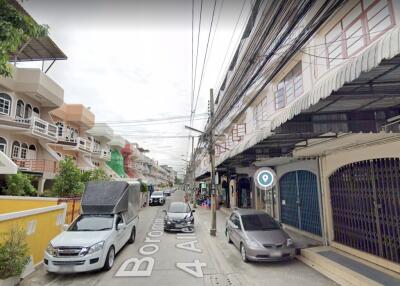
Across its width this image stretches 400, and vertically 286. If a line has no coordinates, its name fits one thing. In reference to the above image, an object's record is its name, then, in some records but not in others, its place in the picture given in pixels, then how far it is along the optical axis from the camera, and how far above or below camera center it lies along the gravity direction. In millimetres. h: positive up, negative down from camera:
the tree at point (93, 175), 16991 +690
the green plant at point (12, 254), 5980 -1618
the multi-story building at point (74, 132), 22406 +4910
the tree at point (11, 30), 4309 +2698
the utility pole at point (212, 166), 13179 +1005
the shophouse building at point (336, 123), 4078 +1319
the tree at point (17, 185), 13188 +11
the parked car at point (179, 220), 13734 -1867
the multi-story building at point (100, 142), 29336 +5256
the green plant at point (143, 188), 31862 -344
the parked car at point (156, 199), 34094 -1803
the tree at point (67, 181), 14875 +238
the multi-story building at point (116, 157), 37844 +4170
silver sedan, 7773 -1684
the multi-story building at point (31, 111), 16250 +4948
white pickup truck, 7000 -1507
